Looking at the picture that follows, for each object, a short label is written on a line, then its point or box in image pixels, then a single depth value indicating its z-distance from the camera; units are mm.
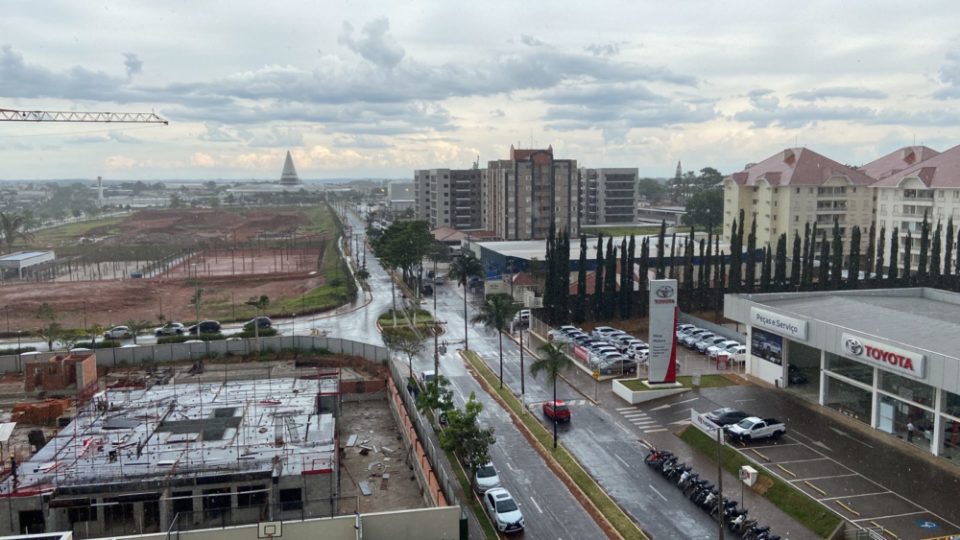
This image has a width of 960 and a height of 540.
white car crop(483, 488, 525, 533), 23219
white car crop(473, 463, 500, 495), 26156
